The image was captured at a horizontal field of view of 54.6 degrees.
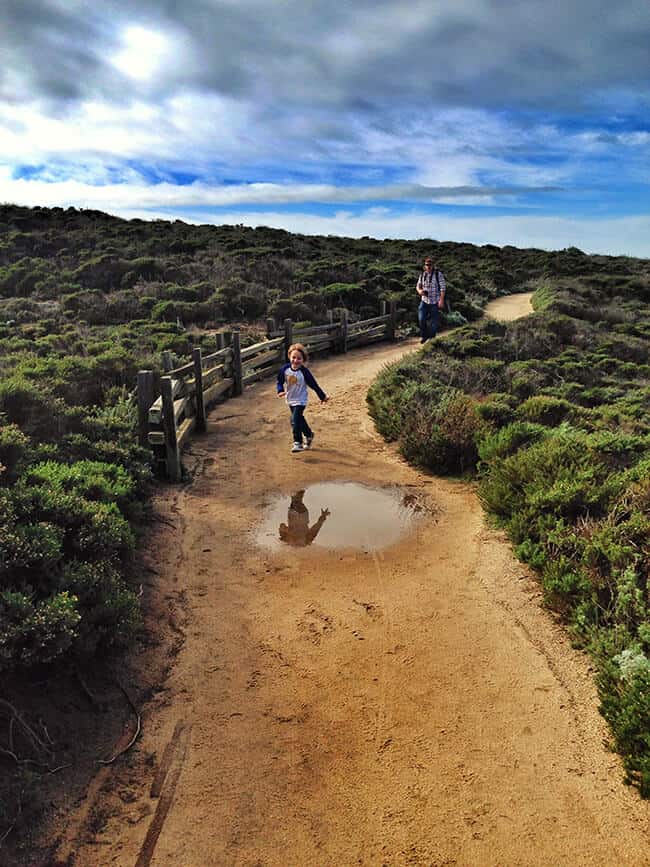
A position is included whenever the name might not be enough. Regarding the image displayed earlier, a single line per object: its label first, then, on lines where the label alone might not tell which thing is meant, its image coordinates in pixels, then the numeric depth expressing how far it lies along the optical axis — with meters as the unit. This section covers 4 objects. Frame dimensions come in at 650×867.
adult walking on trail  14.55
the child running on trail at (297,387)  9.44
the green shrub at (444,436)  8.64
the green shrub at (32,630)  4.03
